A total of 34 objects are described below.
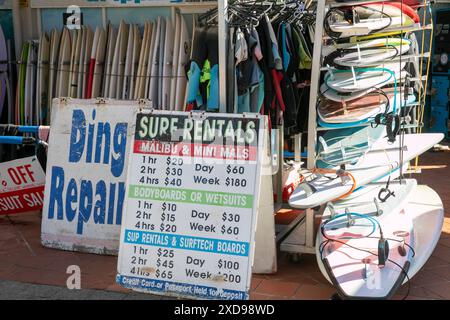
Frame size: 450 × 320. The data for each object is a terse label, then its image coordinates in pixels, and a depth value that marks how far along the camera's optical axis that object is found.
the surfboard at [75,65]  6.91
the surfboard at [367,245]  4.13
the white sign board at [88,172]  5.21
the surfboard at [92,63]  6.81
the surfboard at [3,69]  7.21
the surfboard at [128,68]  6.69
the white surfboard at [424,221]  4.55
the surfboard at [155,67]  6.52
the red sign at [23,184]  5.89
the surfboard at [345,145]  5.00
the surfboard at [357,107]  4.89
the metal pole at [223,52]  4.61
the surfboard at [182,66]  6.40
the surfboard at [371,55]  4.87
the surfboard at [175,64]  6.43
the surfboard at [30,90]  7.11
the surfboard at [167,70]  6.46
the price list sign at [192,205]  4.13
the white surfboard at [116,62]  6.73
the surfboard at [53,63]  7.02
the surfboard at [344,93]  4.89
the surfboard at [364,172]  4.57
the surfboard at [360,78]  4.84
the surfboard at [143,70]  6.61
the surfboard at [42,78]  7.06
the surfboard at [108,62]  6.77
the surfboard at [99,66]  6.81
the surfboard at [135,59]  6.68
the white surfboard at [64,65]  6.96
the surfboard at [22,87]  7.15
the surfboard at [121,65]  6.75
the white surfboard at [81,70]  6.88
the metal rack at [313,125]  4.66
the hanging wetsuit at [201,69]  5.00
